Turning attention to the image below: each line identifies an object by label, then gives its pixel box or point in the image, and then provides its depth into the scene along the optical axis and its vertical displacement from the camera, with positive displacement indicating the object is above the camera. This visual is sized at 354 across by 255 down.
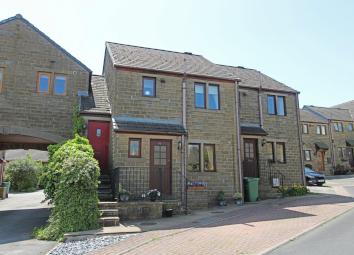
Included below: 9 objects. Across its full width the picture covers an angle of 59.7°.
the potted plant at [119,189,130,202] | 12.12 -0.83
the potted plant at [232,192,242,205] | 15.01 -1.19
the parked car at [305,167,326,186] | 24.72 -0.48
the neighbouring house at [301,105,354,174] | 37.22 +4.19
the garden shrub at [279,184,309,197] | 17.78 -1.02
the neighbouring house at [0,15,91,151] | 15.09 +4.60
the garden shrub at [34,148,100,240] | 9.67 -0.83
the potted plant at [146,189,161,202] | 12.38 -0.85
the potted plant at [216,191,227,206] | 14.66 -1.17
